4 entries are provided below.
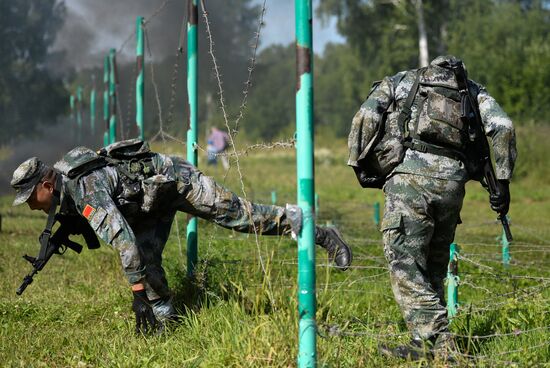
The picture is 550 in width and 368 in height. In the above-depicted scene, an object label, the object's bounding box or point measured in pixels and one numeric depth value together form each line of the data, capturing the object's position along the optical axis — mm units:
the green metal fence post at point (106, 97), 17352
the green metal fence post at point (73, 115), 29297
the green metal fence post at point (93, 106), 25781
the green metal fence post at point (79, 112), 27739
